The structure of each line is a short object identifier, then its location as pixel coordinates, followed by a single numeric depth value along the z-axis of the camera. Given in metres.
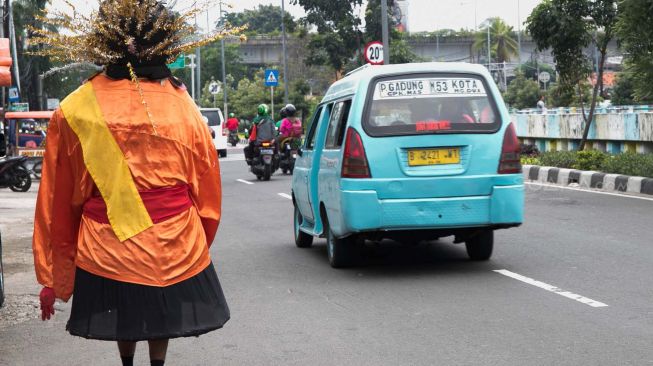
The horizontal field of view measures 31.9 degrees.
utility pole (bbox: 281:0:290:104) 50.19
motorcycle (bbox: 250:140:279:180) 23.48
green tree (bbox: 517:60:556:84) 101.28
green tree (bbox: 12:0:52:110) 53.69
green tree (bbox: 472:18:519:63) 114.50
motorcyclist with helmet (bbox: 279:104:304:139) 24.77
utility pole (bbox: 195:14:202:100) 65.62
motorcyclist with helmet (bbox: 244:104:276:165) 23.83
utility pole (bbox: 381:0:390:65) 26.27
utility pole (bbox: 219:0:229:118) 63.33
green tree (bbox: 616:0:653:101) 17.84
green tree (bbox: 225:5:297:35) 119.79
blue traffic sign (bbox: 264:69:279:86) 46.81
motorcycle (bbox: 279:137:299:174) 24.89
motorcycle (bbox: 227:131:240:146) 55.59
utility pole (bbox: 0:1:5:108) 28.04
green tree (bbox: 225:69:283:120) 62.55
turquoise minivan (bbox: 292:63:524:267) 8.73
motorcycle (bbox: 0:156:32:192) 22.77
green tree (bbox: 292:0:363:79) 39.28
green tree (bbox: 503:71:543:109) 63.09
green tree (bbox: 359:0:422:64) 38.88
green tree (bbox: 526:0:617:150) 23.30
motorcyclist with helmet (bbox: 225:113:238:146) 54.64
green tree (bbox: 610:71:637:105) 40.84
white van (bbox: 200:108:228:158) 39.09
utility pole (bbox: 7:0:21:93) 39.02
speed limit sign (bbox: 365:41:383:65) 25.94
